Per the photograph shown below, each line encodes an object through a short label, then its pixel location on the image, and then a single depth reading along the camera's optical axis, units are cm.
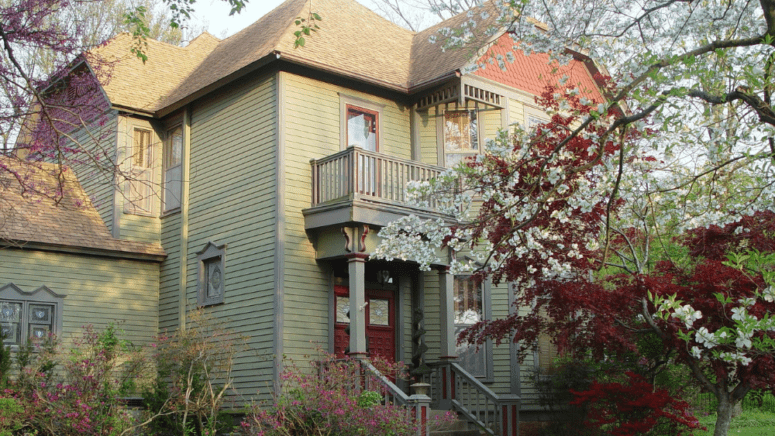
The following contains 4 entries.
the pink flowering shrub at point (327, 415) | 1084
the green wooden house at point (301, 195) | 1436
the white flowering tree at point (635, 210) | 714
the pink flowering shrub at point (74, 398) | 1051
